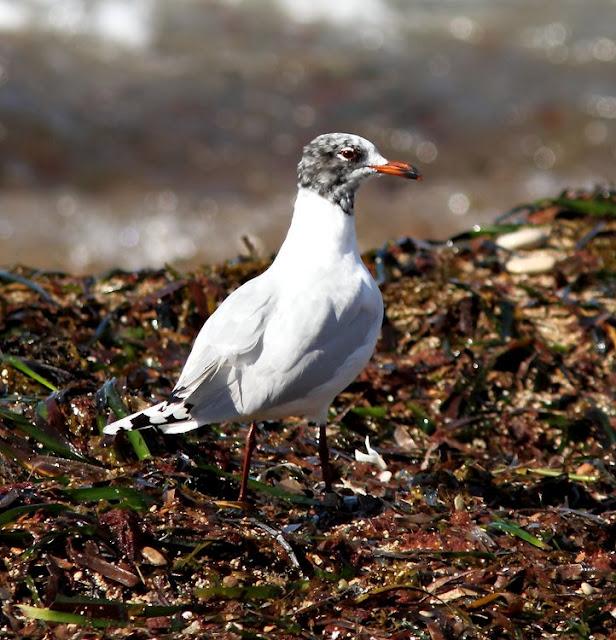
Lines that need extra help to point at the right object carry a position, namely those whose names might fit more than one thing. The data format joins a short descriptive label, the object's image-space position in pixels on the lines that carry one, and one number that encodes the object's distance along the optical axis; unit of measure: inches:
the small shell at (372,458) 299.3
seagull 253.8
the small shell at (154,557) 240.5
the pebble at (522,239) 417.4
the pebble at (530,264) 400.8
